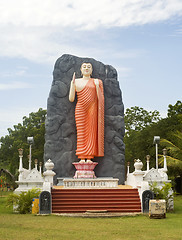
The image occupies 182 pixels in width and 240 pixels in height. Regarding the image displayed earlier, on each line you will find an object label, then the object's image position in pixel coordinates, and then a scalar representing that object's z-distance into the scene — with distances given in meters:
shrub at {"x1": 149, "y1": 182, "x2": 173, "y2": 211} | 13.77
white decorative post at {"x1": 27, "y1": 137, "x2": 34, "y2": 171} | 17.55
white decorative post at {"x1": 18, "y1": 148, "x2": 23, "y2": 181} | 14.93
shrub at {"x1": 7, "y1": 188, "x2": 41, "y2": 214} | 13.15
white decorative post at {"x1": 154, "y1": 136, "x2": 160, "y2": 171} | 17.12
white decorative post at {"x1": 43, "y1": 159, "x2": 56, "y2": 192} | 14.41
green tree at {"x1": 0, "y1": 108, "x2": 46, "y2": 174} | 32.19
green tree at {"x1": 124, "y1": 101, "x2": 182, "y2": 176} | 27.33
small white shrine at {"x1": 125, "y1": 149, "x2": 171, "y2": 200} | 13.81
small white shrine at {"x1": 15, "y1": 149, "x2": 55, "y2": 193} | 14.45
